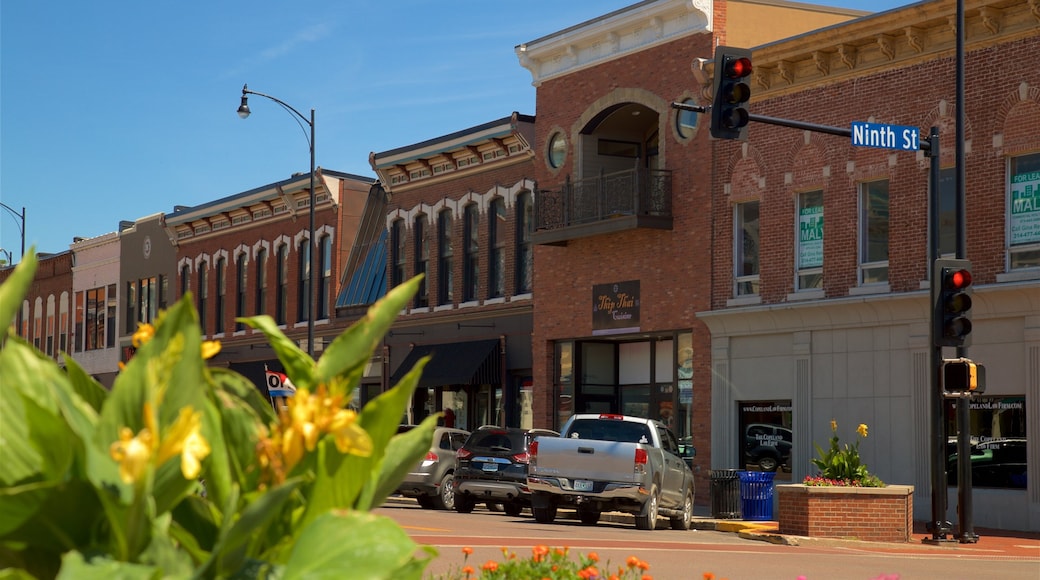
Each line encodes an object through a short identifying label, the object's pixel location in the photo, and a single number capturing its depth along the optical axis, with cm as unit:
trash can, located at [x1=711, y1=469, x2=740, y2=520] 2570
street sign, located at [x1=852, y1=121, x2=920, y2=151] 1908
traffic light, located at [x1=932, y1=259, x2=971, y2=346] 1923
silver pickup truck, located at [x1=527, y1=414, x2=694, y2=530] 2255
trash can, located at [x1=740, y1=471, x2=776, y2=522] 2573
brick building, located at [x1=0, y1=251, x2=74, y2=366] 6281
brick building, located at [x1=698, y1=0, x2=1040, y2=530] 2402
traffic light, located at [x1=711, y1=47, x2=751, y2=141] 1666
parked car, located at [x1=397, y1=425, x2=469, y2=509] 2842
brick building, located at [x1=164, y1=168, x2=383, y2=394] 4434
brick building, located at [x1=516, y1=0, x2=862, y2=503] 3067
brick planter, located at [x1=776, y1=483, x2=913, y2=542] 2067
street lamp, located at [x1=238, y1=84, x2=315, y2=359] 3425
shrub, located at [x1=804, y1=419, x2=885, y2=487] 2122
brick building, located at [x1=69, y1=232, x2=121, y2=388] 5856
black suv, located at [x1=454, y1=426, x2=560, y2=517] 2677
